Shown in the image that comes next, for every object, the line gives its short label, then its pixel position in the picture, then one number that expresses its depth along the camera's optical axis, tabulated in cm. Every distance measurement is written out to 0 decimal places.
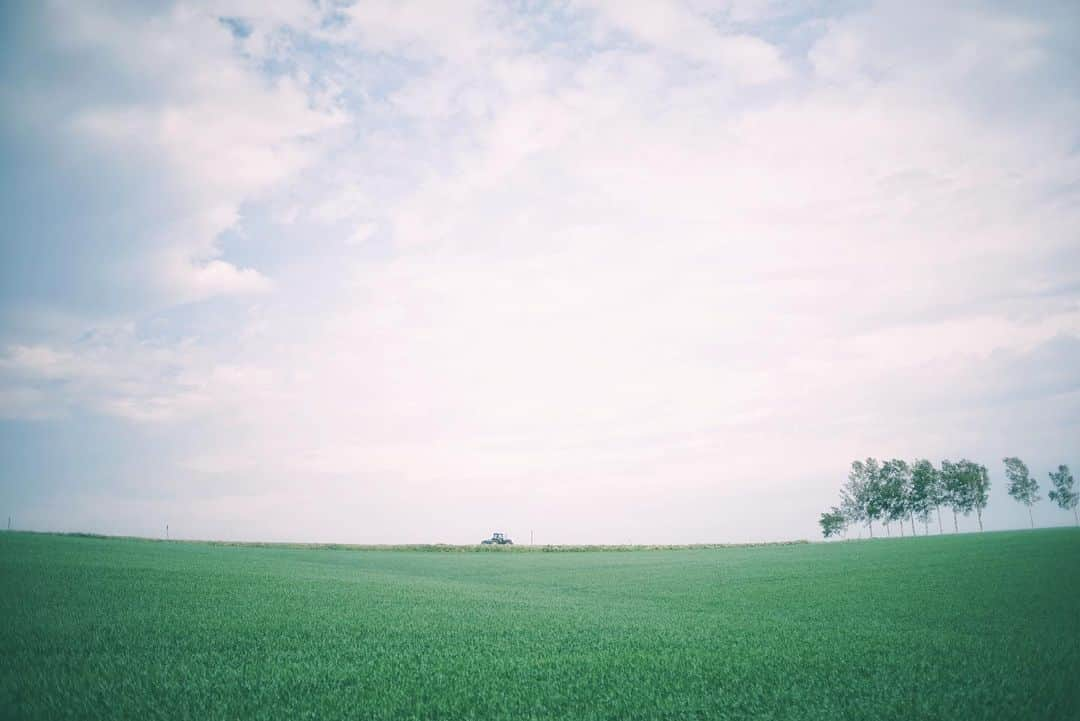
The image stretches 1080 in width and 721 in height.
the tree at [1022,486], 10238
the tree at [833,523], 11292
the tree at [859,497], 10706
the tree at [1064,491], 10394
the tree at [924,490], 10106
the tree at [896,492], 10275
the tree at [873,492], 10462
